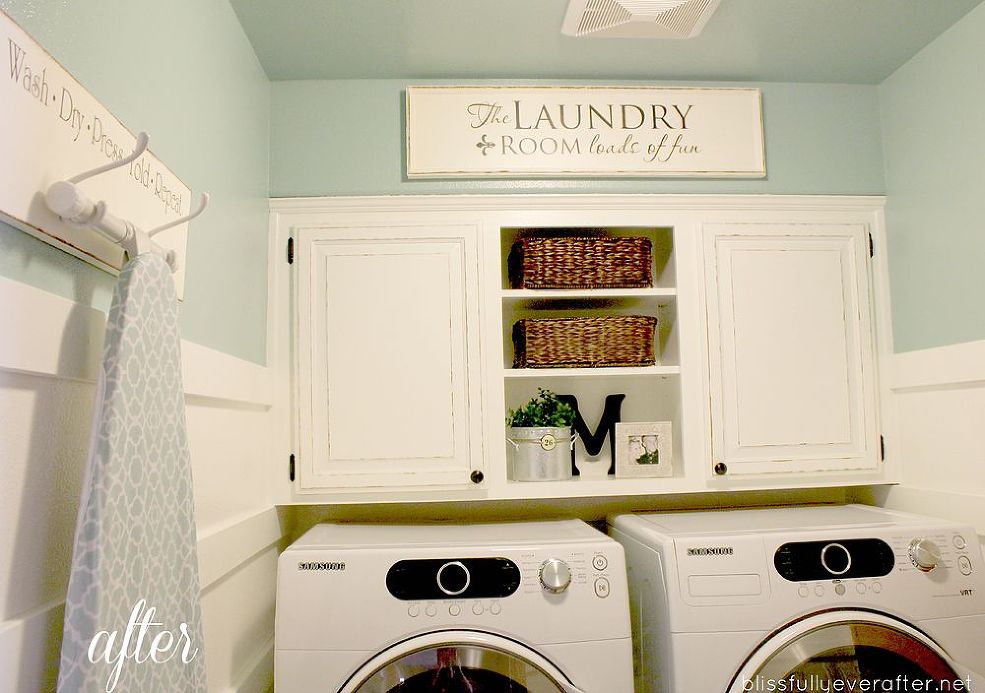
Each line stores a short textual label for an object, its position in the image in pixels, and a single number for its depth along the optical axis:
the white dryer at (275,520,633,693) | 1.49
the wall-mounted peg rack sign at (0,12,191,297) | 0.82
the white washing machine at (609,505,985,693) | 1.54
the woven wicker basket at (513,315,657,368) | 1.98
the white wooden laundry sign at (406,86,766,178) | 2.07
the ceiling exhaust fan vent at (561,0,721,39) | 1.66
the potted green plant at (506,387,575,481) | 1.97
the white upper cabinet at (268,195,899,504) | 1.92
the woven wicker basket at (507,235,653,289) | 2.00
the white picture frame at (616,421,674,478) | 2.02
